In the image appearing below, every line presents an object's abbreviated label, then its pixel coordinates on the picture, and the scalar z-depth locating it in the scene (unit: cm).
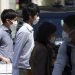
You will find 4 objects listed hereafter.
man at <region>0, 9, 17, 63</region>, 1102
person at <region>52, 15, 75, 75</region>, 816
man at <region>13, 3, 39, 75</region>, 1022
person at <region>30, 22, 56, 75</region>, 863
